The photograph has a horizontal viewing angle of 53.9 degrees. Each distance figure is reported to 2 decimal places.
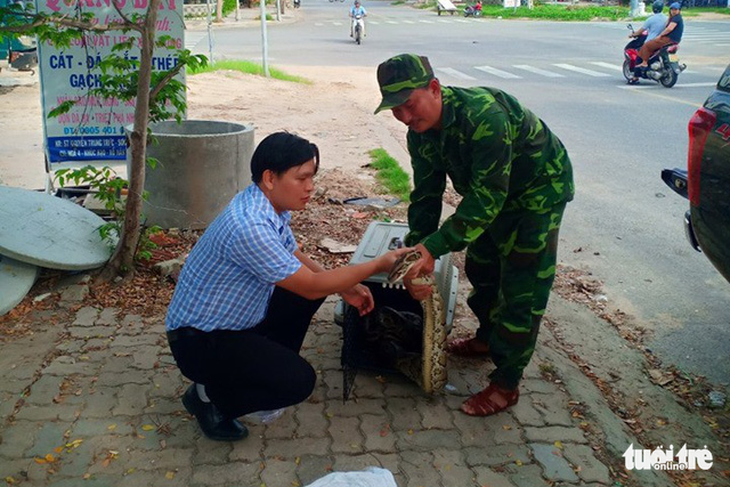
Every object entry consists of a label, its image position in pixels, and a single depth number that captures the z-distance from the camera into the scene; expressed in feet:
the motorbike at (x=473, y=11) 129.49
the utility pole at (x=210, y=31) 50.01
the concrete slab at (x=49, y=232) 13.64
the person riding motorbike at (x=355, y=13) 79.20
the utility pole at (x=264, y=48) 46.24
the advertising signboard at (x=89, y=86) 17.72
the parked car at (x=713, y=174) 10.25
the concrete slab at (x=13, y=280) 13.25
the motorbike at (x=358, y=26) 78.48
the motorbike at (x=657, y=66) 46.29
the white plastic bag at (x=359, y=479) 8.14
